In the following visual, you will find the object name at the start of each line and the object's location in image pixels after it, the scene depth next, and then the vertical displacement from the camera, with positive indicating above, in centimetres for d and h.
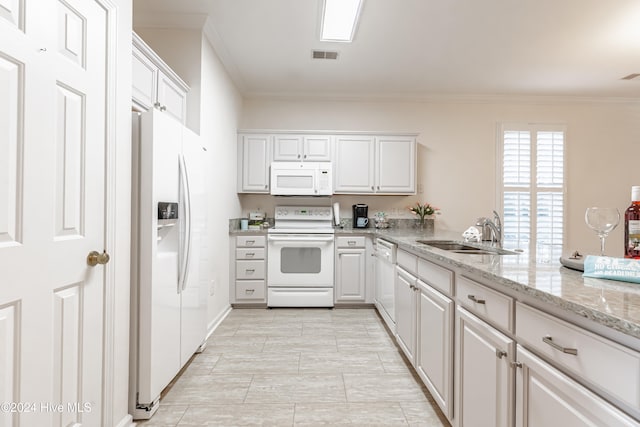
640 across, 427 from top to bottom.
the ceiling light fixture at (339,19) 275 +159
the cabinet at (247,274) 418 -70
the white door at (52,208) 114 +1
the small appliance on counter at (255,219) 467 -8
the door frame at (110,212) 164 +0
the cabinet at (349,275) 424 -71
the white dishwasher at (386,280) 314 -63
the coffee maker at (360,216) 470 -3
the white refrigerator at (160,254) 192 -25
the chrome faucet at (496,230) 244 -10
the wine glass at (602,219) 144 -1
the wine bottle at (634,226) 127 -3
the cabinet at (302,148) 454 +82
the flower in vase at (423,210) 479 +6
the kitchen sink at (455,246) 235 -23
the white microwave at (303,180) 445 +41
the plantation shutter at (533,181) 497 +47
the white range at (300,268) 416 -63
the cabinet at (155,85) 223 +89
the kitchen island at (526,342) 83 -39
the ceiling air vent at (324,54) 362 +161
